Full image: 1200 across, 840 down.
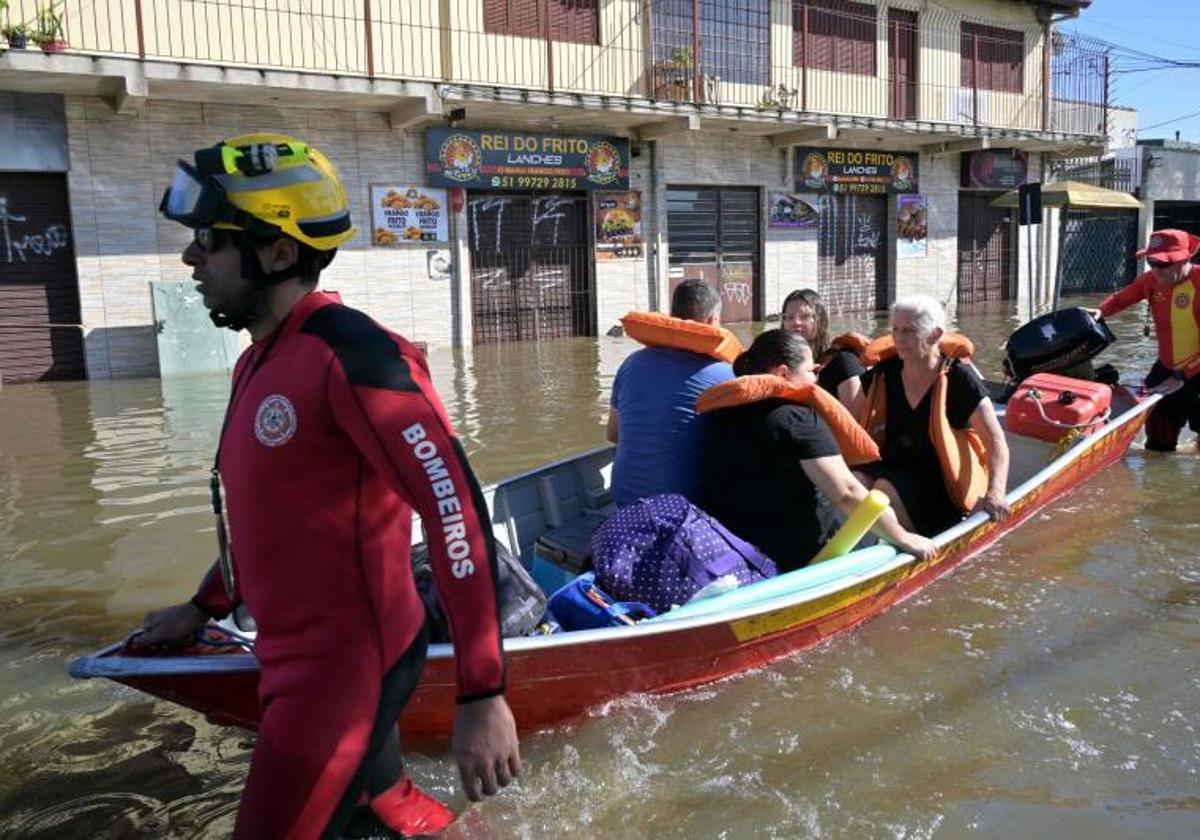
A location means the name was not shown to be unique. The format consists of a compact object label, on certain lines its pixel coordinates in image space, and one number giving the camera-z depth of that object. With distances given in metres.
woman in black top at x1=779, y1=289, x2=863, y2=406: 5.82
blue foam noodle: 3.84
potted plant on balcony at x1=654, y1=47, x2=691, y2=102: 17.88
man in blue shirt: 4.55
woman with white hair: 5.09
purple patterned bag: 3.96
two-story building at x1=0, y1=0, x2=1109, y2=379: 13.55
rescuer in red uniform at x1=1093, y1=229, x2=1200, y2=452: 7.79
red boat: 2.99
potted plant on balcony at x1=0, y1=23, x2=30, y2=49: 11.91
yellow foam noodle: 4.18
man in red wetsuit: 1.92
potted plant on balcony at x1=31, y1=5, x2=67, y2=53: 12.17
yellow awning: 19.78
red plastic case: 6.86
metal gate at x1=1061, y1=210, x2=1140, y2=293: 27.67
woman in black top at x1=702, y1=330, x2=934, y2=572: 4.16
